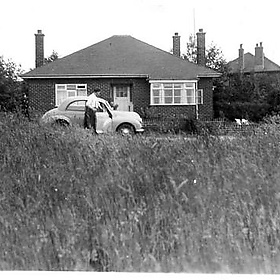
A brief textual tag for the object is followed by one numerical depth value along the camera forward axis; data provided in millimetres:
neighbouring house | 15332
